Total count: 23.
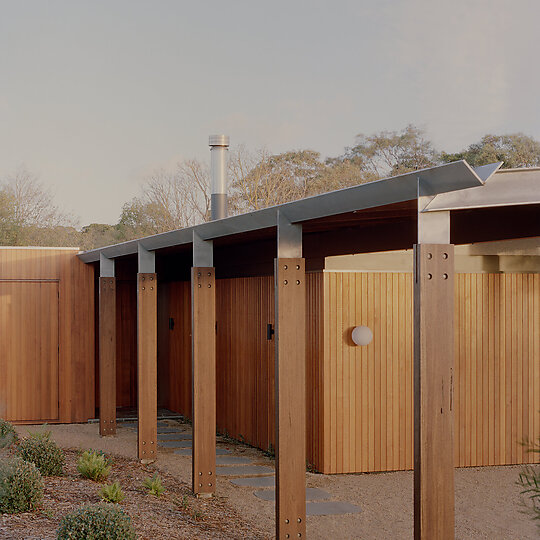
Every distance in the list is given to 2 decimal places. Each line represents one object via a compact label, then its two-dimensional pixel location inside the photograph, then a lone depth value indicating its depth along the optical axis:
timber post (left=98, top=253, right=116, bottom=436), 11.00
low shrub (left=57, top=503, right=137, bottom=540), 4.94
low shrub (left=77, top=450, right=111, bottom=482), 7.51
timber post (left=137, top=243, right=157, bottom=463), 8.98
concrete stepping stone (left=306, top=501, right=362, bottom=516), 6.86
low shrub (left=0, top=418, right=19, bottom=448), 8.34
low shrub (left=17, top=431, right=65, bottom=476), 7.58
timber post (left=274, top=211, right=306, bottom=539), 5.60
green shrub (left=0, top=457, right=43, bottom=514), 5.95
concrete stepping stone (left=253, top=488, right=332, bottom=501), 7.35
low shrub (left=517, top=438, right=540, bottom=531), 7.08
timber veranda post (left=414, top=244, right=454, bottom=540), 3.90
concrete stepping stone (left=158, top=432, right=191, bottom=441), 10.48
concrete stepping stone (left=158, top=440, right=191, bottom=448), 9.95
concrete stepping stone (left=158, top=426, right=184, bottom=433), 11.20
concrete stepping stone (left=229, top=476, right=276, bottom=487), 7.91
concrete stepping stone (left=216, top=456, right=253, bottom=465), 8.92
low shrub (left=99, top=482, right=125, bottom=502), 6.50
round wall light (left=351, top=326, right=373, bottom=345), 8.35
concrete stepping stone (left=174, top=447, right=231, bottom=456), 9.48
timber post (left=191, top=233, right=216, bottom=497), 7.29
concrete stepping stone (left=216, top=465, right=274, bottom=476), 8.40
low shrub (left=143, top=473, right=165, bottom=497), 7.12
